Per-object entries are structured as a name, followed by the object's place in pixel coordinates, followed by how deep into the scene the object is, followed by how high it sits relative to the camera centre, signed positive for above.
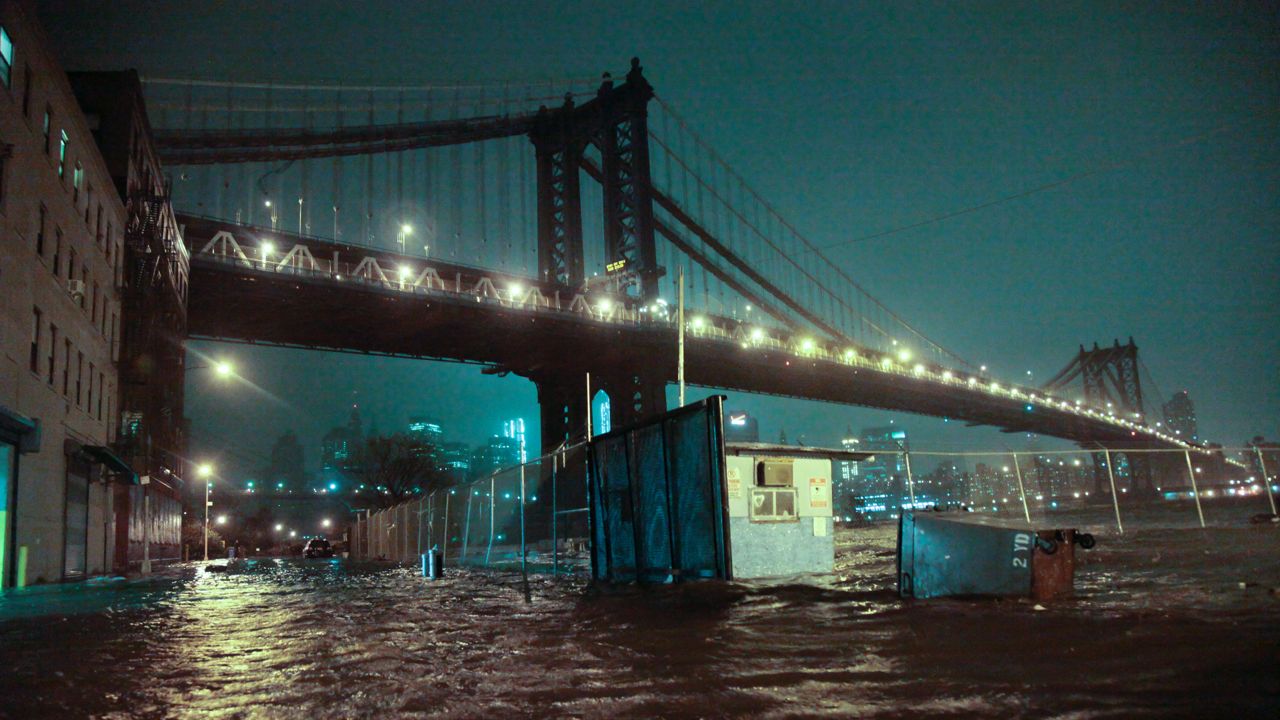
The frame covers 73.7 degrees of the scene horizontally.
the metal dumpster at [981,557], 7.94 -0.77
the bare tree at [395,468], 67.56 +2.68
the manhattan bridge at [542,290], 54.03 +13.66
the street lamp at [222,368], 37.03 +6.10
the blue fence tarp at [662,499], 10.99 -0.12
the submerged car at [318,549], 46.25 -2.40
